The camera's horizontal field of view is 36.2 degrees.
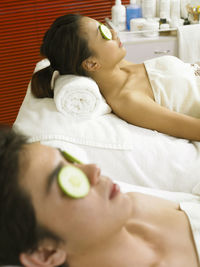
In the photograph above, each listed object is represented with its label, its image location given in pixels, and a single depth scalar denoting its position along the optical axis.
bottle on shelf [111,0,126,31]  2.36
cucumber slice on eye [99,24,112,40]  1.55
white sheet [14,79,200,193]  1.37
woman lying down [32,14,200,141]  1.49
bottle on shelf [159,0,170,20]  2.38
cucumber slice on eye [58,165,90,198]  0.75
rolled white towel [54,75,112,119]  1.42
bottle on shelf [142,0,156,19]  2.43
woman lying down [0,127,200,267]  0.72
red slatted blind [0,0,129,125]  2.56
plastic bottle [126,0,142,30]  2.39
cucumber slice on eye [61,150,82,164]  0.85
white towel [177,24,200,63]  2.20
